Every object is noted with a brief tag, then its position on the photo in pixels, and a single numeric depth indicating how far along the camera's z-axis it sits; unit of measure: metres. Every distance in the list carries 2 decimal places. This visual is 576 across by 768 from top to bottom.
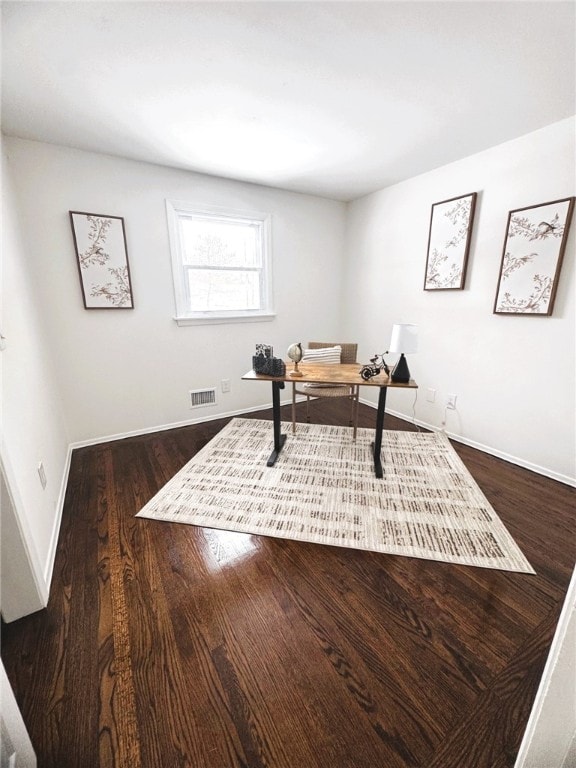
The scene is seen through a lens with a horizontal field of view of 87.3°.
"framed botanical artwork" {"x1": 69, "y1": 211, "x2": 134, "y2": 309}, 2.44
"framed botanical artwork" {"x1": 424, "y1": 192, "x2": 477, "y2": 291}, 2.54
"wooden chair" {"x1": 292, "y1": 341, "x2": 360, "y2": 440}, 2.83
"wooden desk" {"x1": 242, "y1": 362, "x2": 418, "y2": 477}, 2.20
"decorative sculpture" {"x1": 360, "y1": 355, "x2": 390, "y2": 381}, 2.26
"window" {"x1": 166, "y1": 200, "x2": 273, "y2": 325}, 2.92
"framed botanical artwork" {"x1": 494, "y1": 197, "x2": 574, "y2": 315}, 2.05
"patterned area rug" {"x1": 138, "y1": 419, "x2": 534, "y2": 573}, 1.66
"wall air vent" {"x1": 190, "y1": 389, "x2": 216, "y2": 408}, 3.24
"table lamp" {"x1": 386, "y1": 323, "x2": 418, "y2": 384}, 2.14
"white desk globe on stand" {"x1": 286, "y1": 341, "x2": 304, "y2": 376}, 2.42
